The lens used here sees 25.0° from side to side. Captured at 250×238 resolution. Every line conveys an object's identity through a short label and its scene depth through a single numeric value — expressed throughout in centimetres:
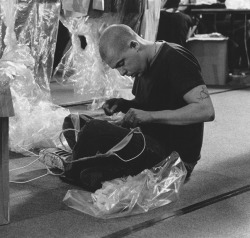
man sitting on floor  213
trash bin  519
